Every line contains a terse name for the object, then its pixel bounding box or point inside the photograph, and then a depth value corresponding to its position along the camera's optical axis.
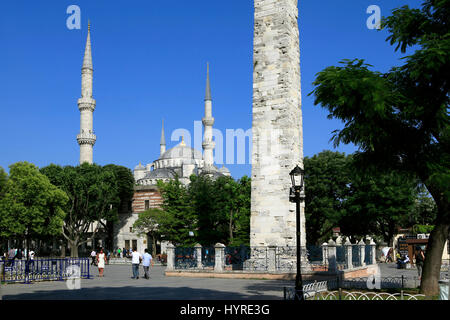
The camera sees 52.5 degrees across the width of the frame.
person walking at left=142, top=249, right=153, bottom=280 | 19.84
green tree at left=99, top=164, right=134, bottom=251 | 50.64
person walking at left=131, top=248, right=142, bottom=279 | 20.12
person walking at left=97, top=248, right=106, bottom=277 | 21.41
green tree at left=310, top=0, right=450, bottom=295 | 10.33
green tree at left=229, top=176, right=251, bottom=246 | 34.69
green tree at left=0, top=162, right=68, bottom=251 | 27.80
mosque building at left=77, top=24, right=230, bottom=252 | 51.84
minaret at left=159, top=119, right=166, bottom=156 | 93.94
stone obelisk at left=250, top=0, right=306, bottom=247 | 19.77
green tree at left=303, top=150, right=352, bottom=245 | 37.03
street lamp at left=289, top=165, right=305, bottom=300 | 10.49
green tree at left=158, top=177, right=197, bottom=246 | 37.16
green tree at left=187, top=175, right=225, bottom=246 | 35.44
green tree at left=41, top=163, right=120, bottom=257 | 44.88
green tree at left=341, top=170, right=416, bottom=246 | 35.81
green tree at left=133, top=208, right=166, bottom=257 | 44.62
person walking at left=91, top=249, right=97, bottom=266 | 34.28
